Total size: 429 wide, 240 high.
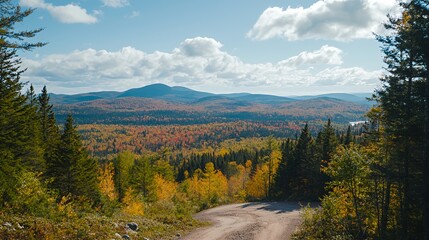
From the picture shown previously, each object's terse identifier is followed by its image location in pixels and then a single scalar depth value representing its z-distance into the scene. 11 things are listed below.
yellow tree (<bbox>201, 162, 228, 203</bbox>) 59.75
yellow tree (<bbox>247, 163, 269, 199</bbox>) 62.27
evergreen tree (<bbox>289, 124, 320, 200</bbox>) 48.22
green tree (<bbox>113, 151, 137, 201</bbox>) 57.06
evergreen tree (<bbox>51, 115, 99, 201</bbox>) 31.52
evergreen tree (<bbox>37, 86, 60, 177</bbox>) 35.03
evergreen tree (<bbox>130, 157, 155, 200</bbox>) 57.53
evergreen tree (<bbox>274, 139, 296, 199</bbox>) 54.00
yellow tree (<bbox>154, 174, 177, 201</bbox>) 60.50
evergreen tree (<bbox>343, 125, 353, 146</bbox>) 55.77
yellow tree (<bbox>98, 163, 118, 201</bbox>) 52.38
